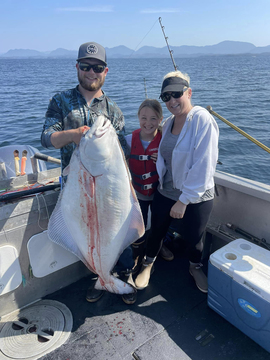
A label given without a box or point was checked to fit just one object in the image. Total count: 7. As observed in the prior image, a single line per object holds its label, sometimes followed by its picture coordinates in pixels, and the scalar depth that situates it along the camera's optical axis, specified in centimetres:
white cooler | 201
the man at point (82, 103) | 228
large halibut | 188
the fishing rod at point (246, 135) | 333
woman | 218
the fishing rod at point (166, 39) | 448
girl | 261
